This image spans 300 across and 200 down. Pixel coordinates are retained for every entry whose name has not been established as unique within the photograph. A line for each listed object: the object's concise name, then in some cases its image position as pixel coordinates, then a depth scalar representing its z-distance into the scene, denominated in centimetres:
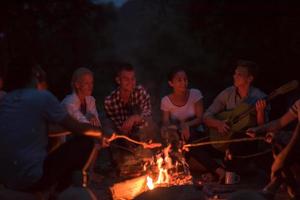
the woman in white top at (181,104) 707
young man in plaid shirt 703
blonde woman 667
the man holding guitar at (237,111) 648
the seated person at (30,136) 439
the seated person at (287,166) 496
